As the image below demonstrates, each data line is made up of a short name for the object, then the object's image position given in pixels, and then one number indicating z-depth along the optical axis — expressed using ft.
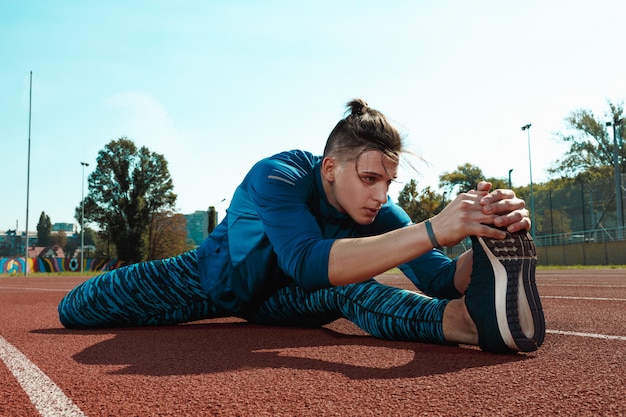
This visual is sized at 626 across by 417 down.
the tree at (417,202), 133.28
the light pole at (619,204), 94.12
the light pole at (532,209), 112.55
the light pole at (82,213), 138.62
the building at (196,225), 479.37
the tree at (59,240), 416.67
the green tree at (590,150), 127.85
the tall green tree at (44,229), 410.31
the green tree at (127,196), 142.41
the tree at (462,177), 206.28
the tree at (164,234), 152.78
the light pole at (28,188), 85.97
